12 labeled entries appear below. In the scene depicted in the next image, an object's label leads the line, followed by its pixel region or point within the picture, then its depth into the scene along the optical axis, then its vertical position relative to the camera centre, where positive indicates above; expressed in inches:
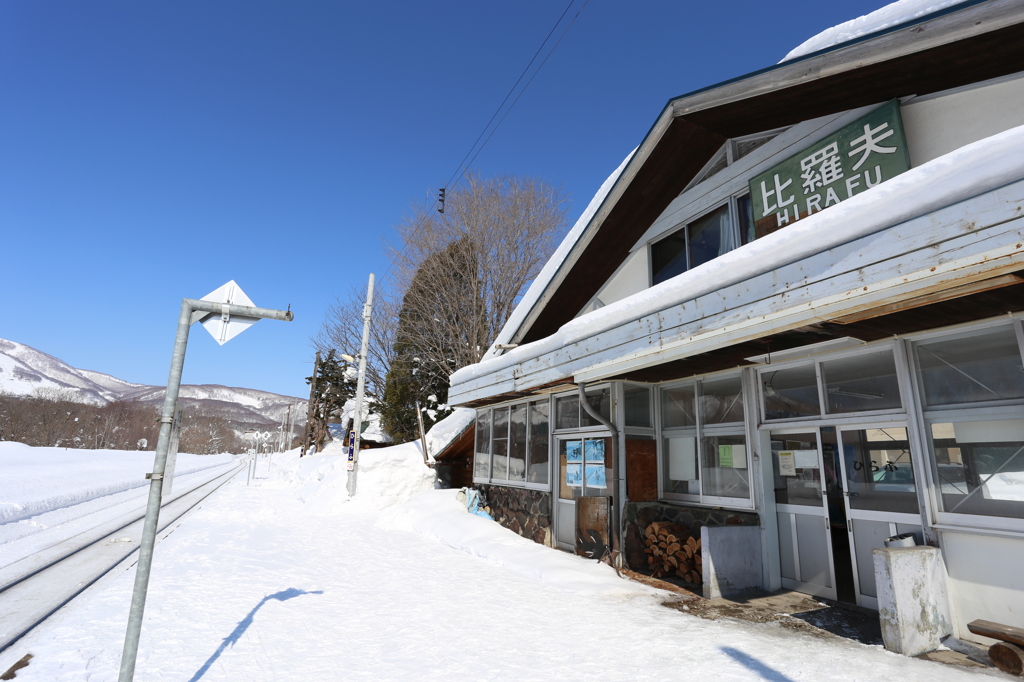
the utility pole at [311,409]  1633.5 +122.4
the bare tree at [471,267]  876.6 +318.7
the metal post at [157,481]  124.4 -9.7
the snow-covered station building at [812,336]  165.3 +50.6
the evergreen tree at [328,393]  1489.3 +161.8
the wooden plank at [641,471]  319.3 -11.6
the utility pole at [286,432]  3054.4 +83.8
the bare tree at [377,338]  1016.2 +223.1
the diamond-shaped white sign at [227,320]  148.7 +36.3
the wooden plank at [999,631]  158.6 -54.2
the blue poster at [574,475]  369.1 -17.6
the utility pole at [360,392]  580.4 +71.5
